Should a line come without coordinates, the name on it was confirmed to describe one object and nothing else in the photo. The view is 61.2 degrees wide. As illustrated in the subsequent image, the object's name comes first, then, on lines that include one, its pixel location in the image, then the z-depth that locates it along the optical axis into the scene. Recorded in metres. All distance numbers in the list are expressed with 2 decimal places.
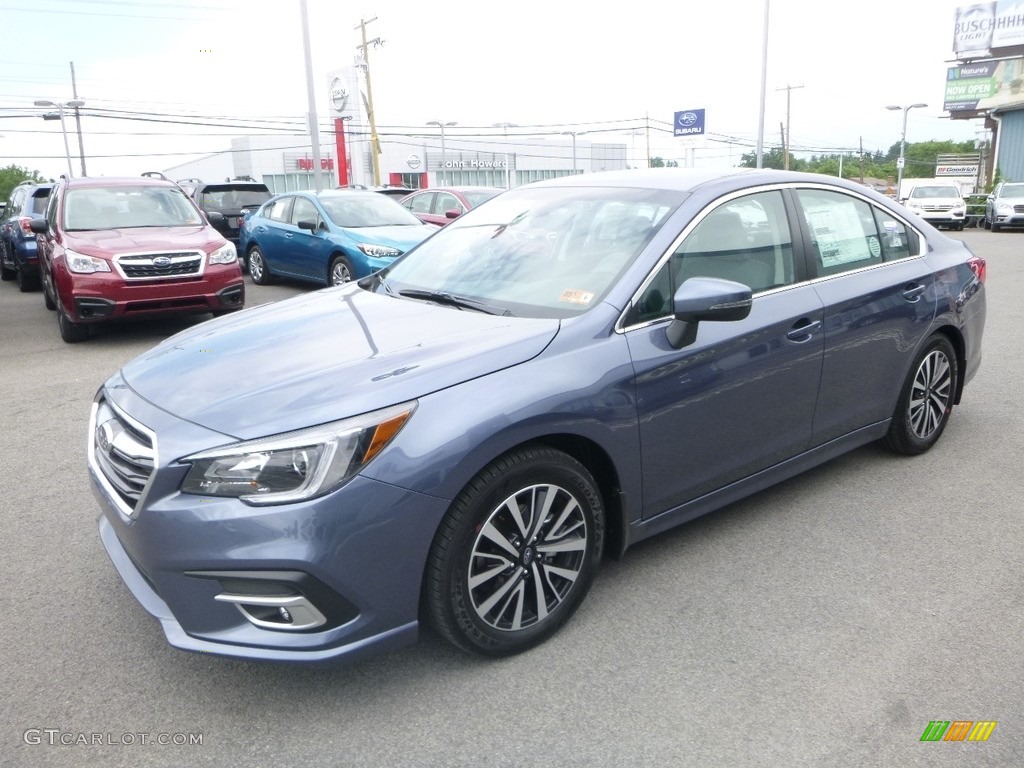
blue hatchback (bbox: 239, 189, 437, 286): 11.41
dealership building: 78.12
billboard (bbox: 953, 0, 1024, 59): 58.88
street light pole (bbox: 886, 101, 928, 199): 50.38
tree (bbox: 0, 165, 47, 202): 108.21
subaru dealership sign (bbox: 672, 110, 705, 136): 52.56
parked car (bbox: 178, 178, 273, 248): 17.12
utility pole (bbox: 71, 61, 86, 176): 50.06
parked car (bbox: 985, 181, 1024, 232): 26.47
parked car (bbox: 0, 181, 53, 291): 13.09
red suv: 8.53
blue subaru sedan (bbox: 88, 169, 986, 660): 2.62
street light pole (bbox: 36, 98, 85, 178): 42.25
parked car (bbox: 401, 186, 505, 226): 14.96
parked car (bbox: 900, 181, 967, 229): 28.20
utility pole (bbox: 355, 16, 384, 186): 41.81
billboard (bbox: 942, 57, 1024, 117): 57.83
